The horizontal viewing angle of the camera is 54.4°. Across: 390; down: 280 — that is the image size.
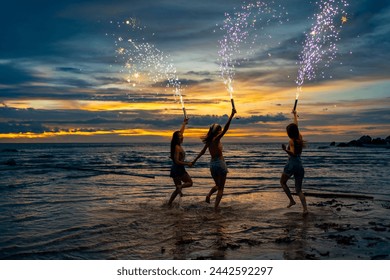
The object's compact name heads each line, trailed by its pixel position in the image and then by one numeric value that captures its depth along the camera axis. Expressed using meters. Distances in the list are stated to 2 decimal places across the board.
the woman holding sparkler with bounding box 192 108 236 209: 11.09
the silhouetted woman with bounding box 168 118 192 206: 11.88
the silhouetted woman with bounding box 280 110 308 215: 10.70
